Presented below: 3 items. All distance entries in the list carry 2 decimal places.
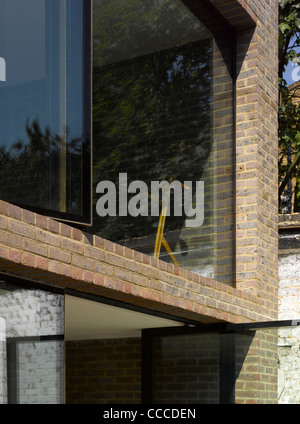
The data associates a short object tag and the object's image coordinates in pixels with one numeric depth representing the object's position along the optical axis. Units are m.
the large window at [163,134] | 6.95
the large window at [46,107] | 5.18
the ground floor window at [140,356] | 5.33
